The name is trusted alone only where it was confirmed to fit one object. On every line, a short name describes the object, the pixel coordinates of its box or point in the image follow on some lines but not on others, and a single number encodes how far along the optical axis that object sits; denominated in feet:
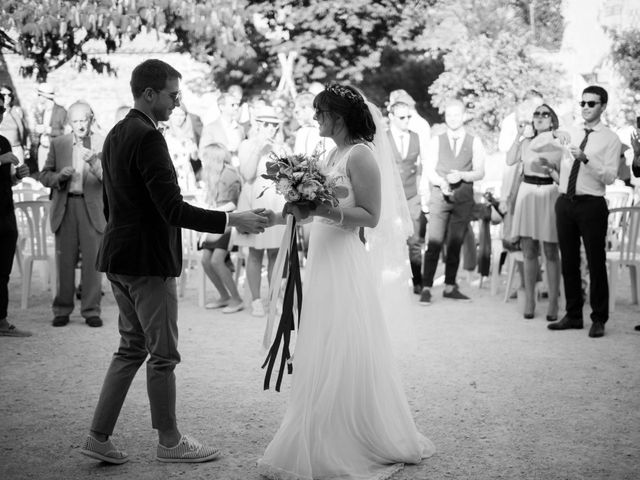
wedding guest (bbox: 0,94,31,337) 25.08
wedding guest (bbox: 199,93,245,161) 40.62
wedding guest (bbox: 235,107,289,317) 28.58
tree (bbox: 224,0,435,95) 72.38
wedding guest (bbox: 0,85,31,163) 47.57
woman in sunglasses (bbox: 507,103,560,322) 27.53
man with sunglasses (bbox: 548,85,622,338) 24.84
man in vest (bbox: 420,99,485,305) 31.48
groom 13.38
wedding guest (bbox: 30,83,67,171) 47.60
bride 13.92
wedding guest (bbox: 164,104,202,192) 37.35
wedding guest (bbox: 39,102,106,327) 26.21
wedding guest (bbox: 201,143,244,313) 28.78
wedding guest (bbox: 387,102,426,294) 33.12
